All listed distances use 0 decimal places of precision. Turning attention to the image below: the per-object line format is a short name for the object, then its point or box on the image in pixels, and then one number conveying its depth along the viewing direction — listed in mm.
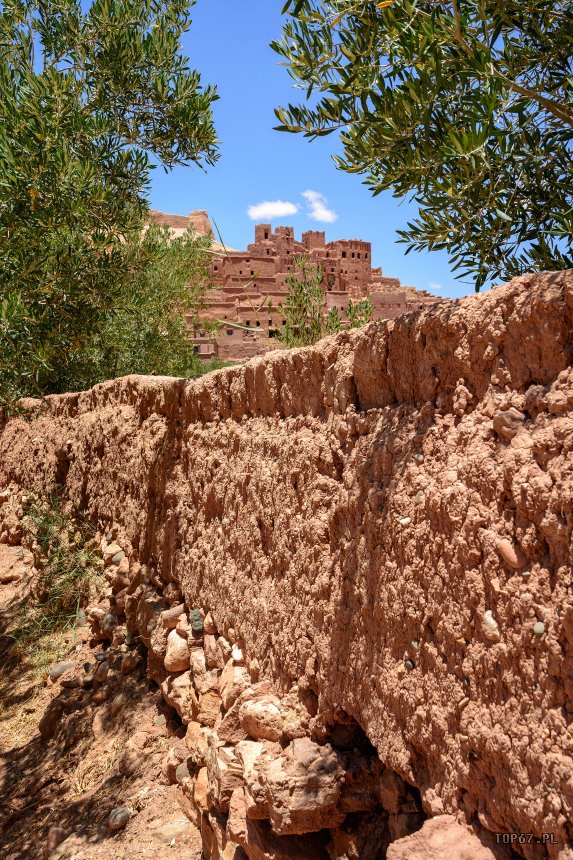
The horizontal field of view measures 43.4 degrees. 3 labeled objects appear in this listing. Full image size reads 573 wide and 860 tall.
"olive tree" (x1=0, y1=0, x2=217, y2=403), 4859
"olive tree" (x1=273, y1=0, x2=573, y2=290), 2605
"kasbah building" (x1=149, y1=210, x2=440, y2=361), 28062
